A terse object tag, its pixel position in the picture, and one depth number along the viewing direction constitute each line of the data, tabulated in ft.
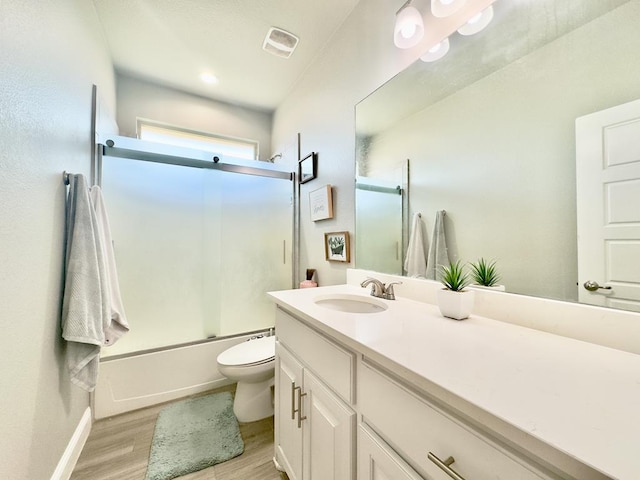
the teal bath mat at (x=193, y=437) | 4.17
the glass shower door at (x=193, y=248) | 6.28
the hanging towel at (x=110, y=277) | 4.36
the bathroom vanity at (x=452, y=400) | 1.14
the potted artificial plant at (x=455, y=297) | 2.80
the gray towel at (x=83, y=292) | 3.58
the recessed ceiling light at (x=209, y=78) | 7.34
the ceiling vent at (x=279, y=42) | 5.81
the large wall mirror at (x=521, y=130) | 2.27
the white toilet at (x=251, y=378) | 5.11
